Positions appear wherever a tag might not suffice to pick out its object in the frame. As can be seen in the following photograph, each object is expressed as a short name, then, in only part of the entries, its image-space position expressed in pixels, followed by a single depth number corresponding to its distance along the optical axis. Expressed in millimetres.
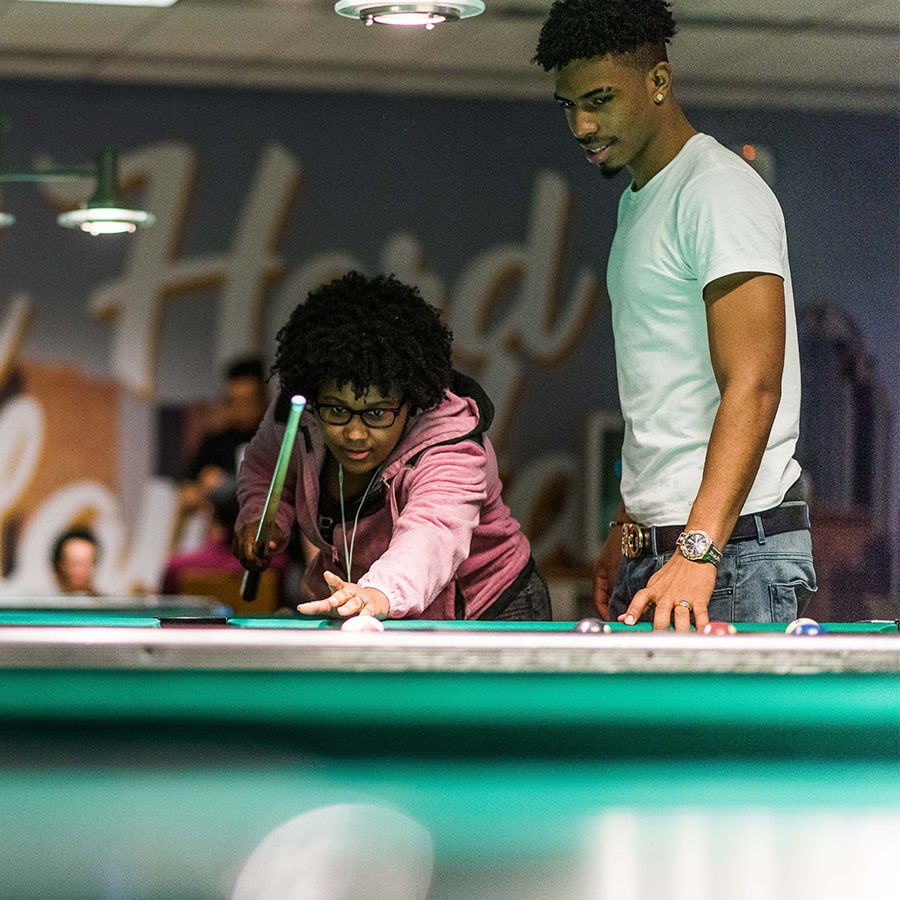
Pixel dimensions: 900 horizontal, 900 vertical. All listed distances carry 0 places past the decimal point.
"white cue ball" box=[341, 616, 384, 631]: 3801
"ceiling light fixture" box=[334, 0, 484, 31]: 6023
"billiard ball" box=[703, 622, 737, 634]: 3814
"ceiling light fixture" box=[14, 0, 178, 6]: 12423
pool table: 3424
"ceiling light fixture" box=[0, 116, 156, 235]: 10961
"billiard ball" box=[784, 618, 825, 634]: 3949
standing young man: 4504
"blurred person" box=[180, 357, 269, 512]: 15060
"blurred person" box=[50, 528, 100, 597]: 14422
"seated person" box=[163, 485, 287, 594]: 14281
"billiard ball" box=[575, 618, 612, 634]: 3930
